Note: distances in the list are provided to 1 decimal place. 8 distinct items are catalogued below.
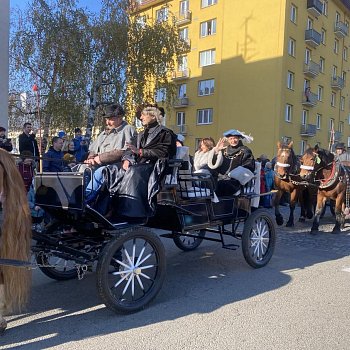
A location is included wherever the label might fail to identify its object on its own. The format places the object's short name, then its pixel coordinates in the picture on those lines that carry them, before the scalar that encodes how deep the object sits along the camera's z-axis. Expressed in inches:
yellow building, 1197.1
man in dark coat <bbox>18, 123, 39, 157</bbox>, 376.2
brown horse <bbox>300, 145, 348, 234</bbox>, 348.5
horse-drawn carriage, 152.5
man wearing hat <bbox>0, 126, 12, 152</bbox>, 312.9
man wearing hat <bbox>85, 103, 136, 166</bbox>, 182.4
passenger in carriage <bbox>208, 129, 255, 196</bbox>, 245.8
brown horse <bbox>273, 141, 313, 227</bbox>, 371.6
